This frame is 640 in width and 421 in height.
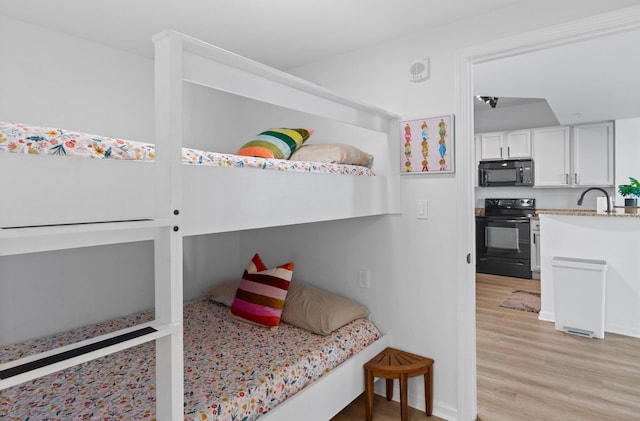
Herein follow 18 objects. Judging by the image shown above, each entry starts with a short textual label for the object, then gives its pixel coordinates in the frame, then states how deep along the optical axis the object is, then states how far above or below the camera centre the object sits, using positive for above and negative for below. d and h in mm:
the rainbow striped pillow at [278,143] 2098 +392
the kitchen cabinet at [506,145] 5613 +934
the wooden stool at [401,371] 2158 -943
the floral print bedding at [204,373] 1530 -783
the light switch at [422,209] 2381 -12
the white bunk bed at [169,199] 975 +32
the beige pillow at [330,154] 2217 +323
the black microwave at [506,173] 5512 +504
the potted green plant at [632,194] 3736 +105
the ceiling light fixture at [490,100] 5074 +1442
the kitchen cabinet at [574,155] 5104 +701
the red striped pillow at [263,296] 2445 -576
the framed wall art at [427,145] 2260 +379
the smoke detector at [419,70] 2336 +851
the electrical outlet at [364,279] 2653 -498
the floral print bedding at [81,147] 961 +184
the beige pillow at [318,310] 2336 -661
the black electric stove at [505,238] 5477 -463
